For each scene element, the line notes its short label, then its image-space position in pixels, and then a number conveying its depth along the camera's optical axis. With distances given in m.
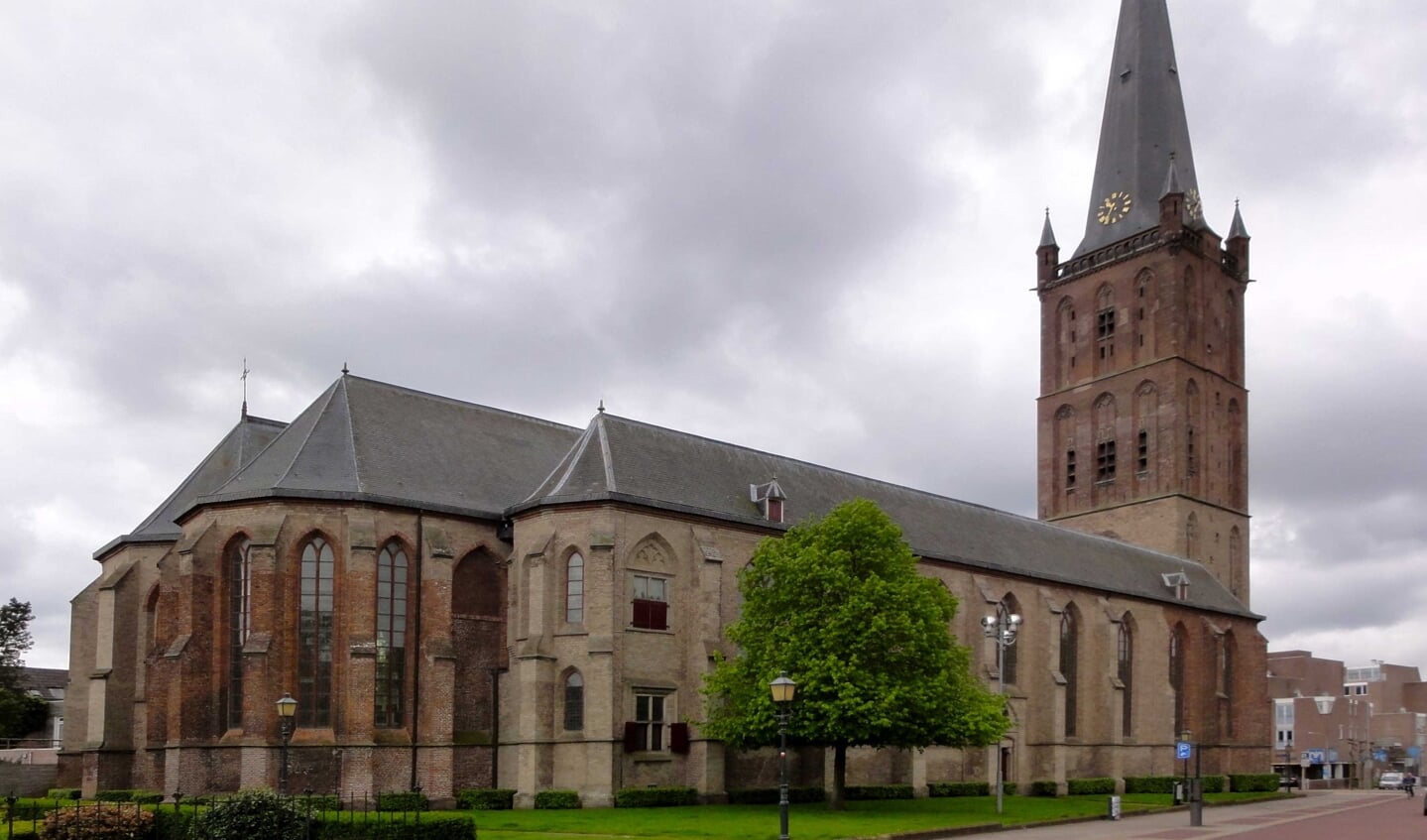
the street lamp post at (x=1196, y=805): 37.91
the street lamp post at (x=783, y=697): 26.56
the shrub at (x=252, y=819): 25.73
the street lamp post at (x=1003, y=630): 42.31
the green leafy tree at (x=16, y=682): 74.00
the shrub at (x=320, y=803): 26.60
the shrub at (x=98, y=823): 26.23
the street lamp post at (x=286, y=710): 31.77
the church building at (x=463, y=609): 39.72
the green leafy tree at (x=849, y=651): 38.62
